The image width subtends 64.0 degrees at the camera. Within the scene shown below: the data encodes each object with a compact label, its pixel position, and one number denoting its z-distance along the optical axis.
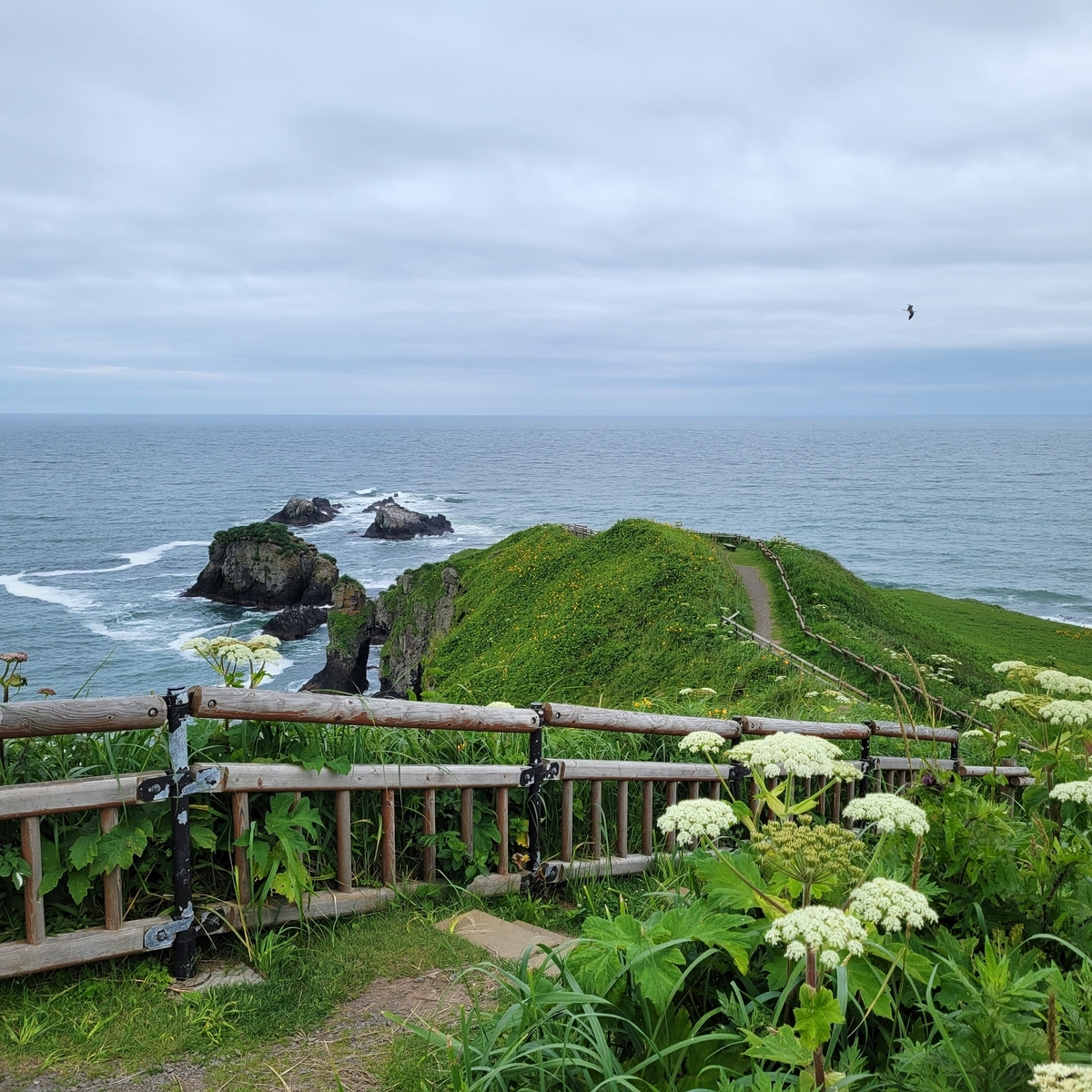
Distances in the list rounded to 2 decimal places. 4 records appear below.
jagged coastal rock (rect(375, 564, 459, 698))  34.16
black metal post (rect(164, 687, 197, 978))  4.18
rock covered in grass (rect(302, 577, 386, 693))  40.34
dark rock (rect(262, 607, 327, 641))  46.44
